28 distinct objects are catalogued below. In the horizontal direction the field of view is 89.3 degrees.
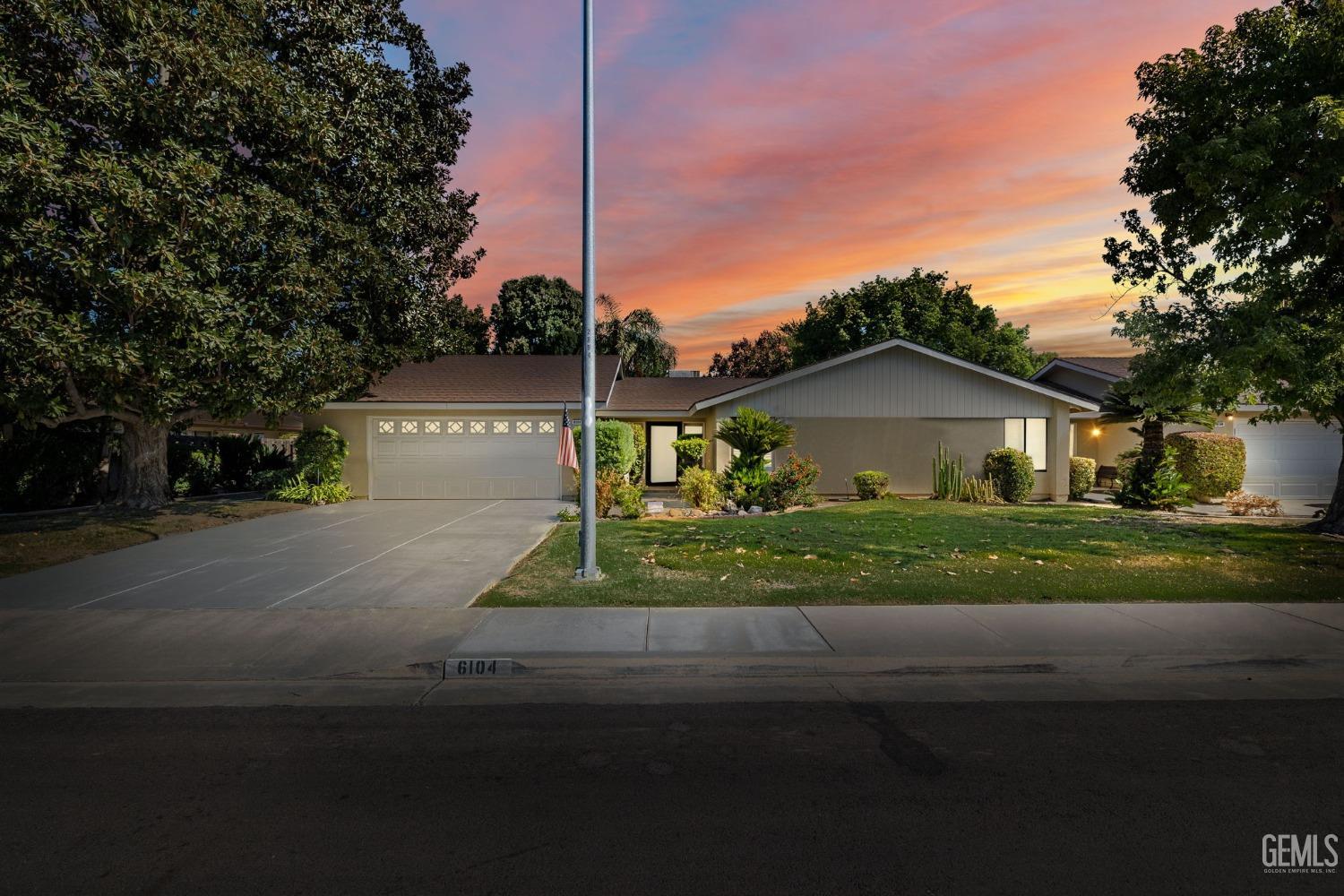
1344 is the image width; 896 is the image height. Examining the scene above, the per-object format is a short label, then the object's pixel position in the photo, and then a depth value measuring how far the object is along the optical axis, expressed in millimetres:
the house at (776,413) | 20266
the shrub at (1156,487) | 16734
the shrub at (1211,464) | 19375
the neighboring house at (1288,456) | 21516
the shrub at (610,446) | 17438
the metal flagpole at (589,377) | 9188
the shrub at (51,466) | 16453
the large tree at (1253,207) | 11133
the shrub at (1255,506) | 16656
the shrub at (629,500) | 16141
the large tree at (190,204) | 11141
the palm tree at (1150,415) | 15620
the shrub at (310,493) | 19766
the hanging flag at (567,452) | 12273
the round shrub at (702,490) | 17219
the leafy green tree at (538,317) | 42375
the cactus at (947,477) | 20109
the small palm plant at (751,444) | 16961
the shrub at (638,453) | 22075
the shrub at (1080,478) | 20562
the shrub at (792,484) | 17391
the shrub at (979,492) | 19562
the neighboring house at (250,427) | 25562
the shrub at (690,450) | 20453
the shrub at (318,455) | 20422
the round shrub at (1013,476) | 19531
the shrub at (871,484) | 19891
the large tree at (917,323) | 39188
